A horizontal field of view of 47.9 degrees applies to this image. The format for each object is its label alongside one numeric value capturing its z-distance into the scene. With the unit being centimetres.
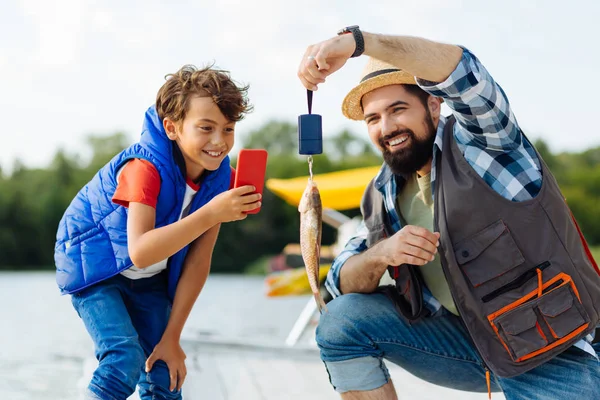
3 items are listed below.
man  241
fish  232
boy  262
